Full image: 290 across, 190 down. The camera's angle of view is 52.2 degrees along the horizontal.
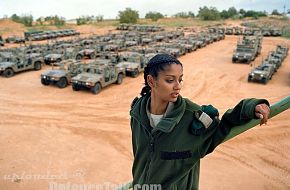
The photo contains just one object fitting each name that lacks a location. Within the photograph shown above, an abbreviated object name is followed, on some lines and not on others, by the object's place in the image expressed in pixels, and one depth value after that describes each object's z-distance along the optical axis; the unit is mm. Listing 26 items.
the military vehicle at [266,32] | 40938
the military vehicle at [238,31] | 41994
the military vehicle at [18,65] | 16647
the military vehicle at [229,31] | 42991
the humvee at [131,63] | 16688
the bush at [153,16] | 78338
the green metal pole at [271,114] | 1559
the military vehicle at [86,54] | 21969
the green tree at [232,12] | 81625
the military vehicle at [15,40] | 34344
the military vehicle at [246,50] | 20906
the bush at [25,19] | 56812
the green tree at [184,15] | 91462
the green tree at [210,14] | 73688
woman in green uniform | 1844
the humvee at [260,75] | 15082
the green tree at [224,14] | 80288
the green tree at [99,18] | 73438
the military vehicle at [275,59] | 18328
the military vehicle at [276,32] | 40688
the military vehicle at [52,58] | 20266
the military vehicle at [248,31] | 38716
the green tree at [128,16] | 62594
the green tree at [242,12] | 82925
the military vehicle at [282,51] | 21500
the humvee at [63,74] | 14477
